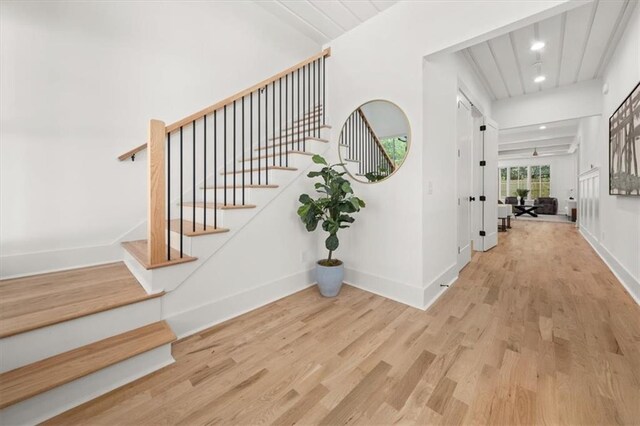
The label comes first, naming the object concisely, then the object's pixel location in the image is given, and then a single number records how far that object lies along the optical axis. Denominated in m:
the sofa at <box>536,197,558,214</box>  11.02
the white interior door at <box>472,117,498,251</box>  4.55
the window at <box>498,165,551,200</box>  12.03
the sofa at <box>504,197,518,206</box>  11.86
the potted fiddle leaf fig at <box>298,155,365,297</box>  2.54
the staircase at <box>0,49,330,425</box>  1.31
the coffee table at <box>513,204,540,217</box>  10.64
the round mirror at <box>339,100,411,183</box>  2.60
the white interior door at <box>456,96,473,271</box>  3.53
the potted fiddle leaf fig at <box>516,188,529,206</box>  11.50
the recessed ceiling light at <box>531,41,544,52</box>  3.27
